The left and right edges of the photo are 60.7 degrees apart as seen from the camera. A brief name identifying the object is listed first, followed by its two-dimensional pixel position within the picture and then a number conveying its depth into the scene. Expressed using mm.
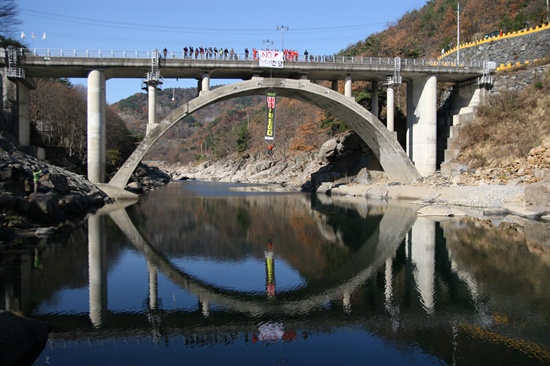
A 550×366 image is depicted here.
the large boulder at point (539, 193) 23078
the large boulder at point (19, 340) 6836
